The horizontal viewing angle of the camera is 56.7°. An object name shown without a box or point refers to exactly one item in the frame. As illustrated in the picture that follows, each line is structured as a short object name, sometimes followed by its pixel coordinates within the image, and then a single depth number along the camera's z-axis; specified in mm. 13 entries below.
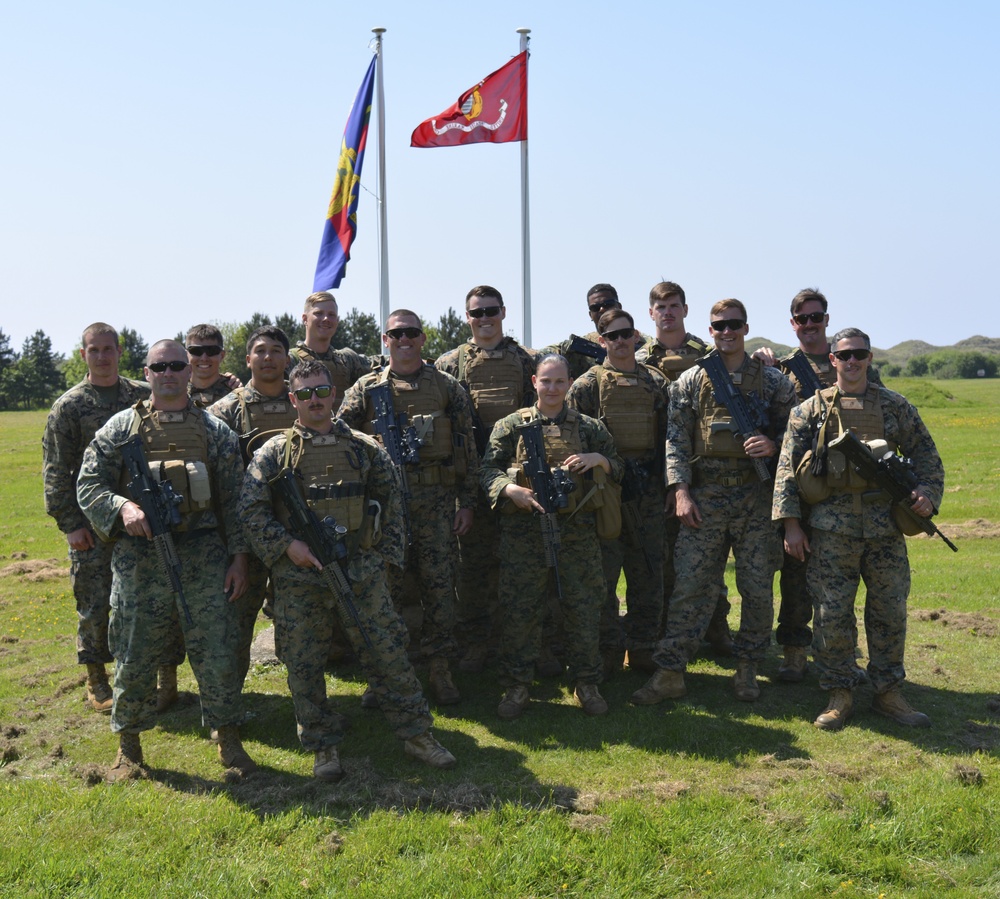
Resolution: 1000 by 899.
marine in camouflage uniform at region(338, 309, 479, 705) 7422
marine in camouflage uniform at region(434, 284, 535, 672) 8016
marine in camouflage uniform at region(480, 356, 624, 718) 7066
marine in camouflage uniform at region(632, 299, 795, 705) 7250
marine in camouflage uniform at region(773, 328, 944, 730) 6703
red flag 15281
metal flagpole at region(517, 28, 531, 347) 16062
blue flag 16016
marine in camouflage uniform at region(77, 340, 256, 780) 6090
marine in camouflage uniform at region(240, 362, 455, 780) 6090
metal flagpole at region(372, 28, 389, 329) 16047
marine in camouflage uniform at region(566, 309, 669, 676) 7645
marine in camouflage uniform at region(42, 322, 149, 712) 7395
